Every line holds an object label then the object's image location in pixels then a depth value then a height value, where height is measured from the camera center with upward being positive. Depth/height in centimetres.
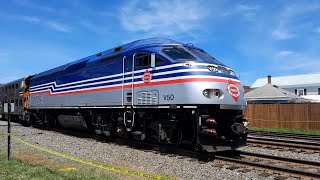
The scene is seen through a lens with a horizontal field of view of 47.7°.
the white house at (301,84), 7294 +472
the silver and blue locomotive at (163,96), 1057 +33
